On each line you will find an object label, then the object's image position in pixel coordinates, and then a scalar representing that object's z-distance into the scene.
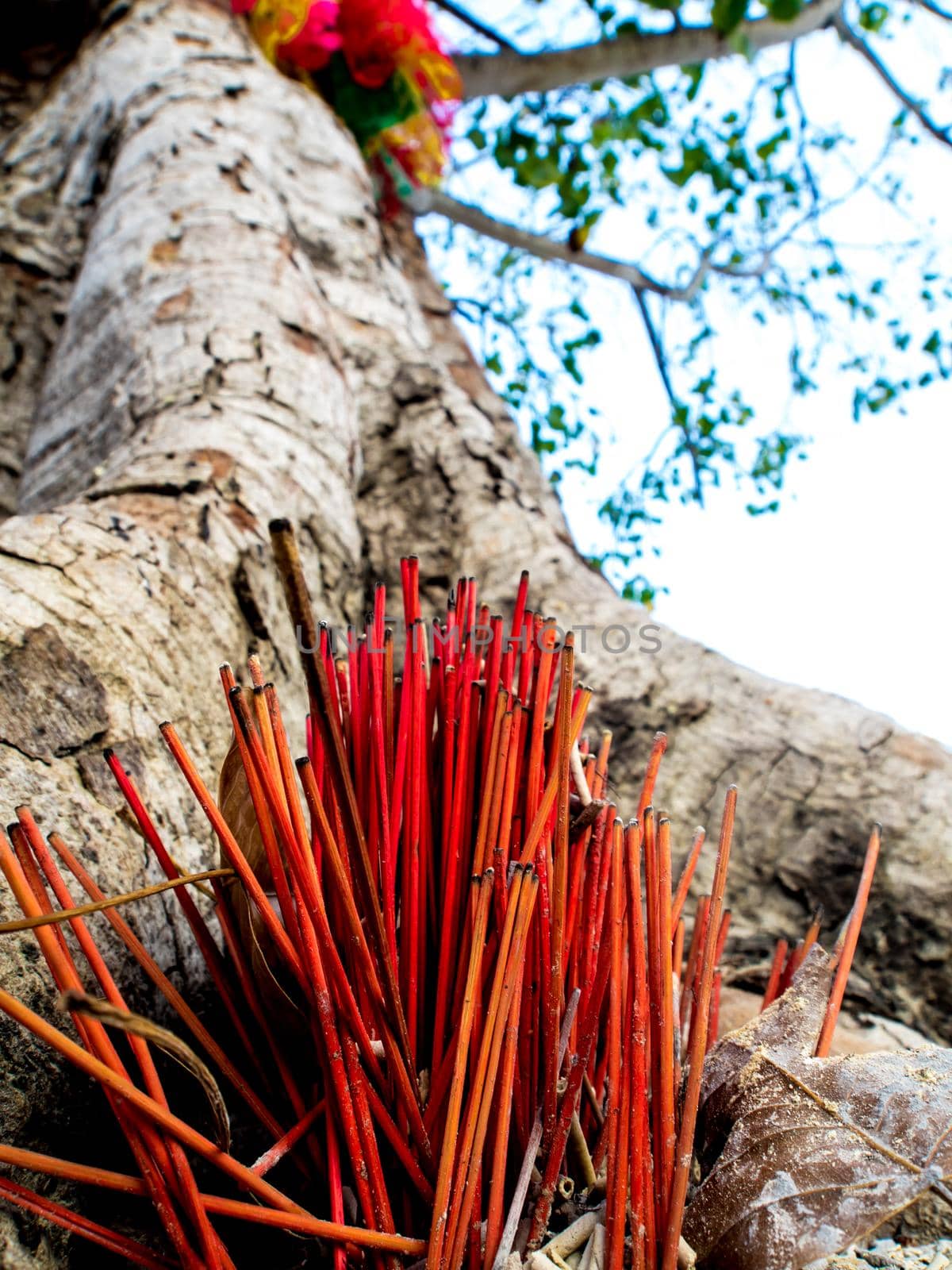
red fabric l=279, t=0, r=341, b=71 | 2.04
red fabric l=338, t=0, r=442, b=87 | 1.97
